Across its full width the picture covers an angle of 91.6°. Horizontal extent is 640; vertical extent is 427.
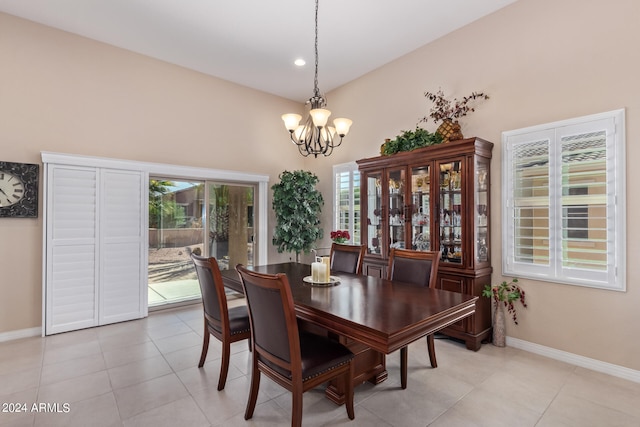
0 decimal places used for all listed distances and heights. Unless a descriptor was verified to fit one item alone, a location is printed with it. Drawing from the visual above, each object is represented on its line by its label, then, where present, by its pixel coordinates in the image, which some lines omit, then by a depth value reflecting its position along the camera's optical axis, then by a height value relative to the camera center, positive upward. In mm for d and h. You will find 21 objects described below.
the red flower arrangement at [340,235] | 3118 -192
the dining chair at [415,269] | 2701 -491
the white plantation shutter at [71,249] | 3553 -391
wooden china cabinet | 3215 +31
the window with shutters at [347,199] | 4930 +279
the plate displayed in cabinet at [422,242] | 3666 -314
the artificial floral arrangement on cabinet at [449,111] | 3510 +1262
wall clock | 3373 +291
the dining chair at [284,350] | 1754 -851
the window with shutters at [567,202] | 2664 +130
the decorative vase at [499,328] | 3238 -1172
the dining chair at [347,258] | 3330 -466
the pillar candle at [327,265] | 2604 -416
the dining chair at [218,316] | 2432 -859
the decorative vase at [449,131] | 3441 +968
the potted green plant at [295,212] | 5098 +65
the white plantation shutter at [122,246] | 3896 -389
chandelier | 2723 +859
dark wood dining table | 1612 -571
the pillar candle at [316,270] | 2598 -454
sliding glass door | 4535 -225
